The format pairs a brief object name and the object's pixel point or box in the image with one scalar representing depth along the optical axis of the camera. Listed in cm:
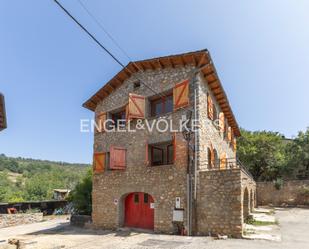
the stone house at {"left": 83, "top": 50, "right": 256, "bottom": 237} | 1020
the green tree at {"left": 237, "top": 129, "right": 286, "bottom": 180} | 2786
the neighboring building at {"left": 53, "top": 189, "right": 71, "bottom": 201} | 3332
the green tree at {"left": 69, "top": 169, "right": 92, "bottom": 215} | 1681
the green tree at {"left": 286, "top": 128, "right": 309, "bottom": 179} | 2631
